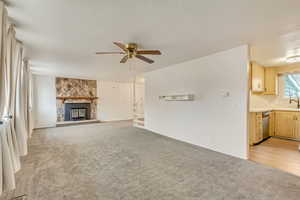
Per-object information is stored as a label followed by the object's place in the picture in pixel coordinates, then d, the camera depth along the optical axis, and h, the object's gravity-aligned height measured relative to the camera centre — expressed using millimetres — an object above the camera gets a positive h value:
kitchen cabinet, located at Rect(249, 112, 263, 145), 3971 -802
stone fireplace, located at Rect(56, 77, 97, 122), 7285 -106
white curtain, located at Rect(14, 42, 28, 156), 2662 -41
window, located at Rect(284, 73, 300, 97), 4773 +478
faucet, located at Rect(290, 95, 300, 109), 4653 -37
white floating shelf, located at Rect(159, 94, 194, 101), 4164 +57
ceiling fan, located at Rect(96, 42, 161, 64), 2826 +991
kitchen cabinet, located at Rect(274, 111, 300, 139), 4301 -789
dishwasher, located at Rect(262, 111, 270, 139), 4347 -747
